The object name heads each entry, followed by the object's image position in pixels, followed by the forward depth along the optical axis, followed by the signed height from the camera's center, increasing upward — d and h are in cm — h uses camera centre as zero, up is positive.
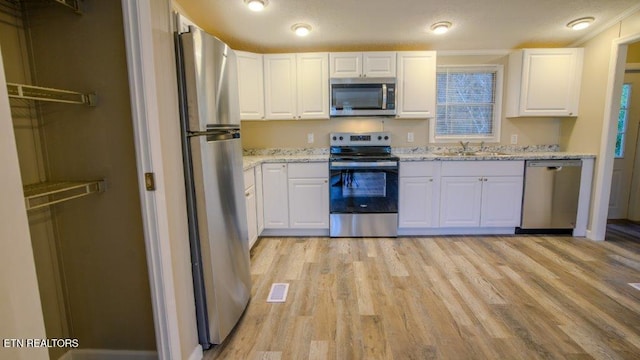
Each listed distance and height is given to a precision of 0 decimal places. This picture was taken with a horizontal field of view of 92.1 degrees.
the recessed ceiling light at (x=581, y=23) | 311 +113
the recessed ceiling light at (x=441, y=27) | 315 +112
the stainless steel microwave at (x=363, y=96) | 350 +47
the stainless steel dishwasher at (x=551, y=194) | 339 -66
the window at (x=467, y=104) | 390 +40
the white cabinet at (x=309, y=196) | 348 -65
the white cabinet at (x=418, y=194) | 347 -65
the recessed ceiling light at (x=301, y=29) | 315 +112
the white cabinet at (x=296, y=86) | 355 +61
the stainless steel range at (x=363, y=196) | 341 -65
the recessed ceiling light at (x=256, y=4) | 270 +118
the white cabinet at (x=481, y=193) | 344 -65
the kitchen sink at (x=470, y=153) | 377 -22
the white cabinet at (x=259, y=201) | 331 -68
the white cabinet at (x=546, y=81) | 350 +60
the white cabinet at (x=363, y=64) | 351 +83
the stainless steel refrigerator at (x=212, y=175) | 155 -19
